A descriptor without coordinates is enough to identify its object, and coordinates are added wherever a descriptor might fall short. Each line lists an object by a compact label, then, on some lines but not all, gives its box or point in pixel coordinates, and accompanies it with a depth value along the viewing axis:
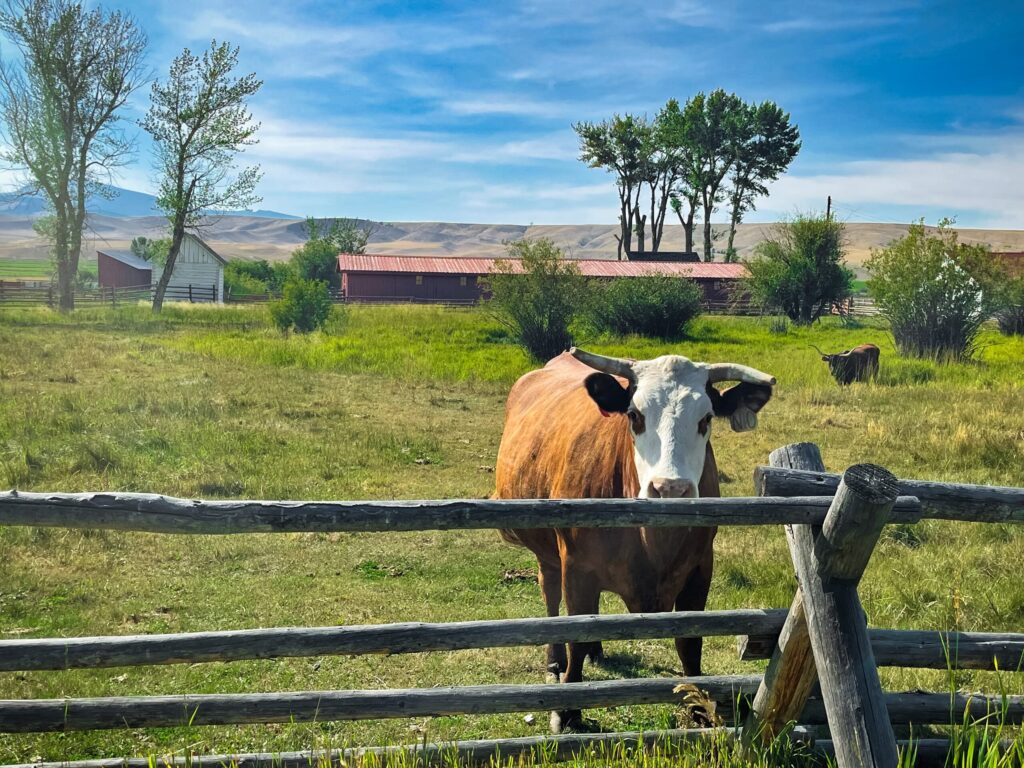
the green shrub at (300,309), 30.52
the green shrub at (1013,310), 37.22
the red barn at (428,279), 59.12
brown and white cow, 4.50
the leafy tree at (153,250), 61.25
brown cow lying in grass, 19.94
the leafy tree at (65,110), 41.06
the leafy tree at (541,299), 25.94
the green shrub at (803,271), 42.69
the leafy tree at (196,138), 44.03
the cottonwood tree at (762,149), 69.62
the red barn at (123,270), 80.56
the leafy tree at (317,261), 75.12
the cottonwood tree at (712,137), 69.31
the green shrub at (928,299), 25.06
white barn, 65.62
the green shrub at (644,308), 31.17
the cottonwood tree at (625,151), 71.25
